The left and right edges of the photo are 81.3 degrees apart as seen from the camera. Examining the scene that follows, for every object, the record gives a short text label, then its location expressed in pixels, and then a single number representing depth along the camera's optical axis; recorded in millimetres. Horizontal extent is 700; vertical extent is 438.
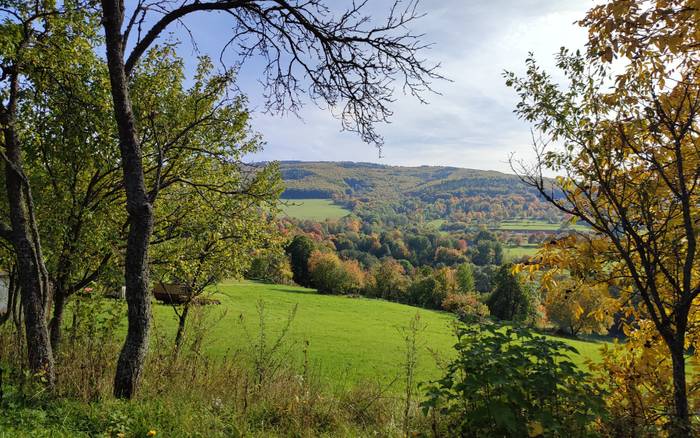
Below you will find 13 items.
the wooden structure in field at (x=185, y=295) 11984
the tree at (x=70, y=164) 5918
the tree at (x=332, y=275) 66875
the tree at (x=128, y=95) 4370
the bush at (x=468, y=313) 4058
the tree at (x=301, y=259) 75312
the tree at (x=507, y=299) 56000
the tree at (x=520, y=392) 2928
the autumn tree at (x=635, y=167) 3221
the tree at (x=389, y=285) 72125
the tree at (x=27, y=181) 5133
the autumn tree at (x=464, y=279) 70688
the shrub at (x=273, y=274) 67125
